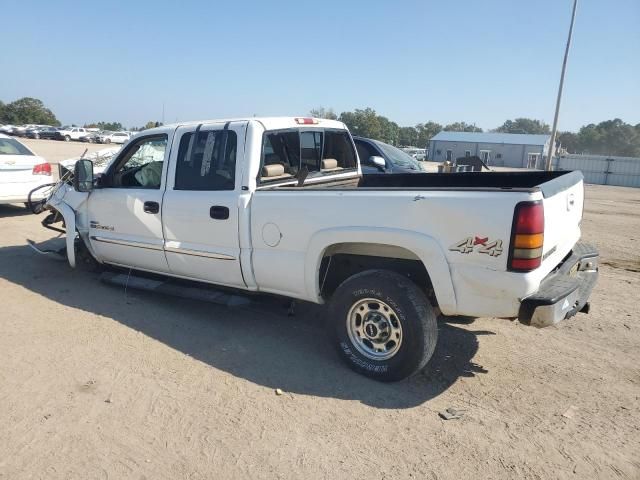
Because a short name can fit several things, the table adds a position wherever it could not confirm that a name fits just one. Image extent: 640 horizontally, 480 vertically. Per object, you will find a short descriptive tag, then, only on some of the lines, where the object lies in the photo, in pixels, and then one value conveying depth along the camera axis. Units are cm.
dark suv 912
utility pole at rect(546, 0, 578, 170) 2383
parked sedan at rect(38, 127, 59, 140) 5384
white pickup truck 315
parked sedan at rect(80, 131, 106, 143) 5416
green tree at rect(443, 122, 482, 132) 12975
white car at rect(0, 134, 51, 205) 930
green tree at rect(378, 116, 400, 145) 8769
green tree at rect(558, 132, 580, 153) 11075
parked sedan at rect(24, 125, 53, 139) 5348
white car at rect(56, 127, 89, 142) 5359
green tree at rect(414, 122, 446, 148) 10338
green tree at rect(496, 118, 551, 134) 14262
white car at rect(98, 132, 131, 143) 5298
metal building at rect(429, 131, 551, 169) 6612
